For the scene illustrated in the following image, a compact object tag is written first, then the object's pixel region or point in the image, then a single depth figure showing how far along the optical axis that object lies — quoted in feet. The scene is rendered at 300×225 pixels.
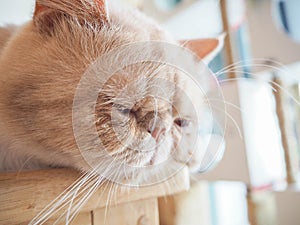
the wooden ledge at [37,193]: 1.07
